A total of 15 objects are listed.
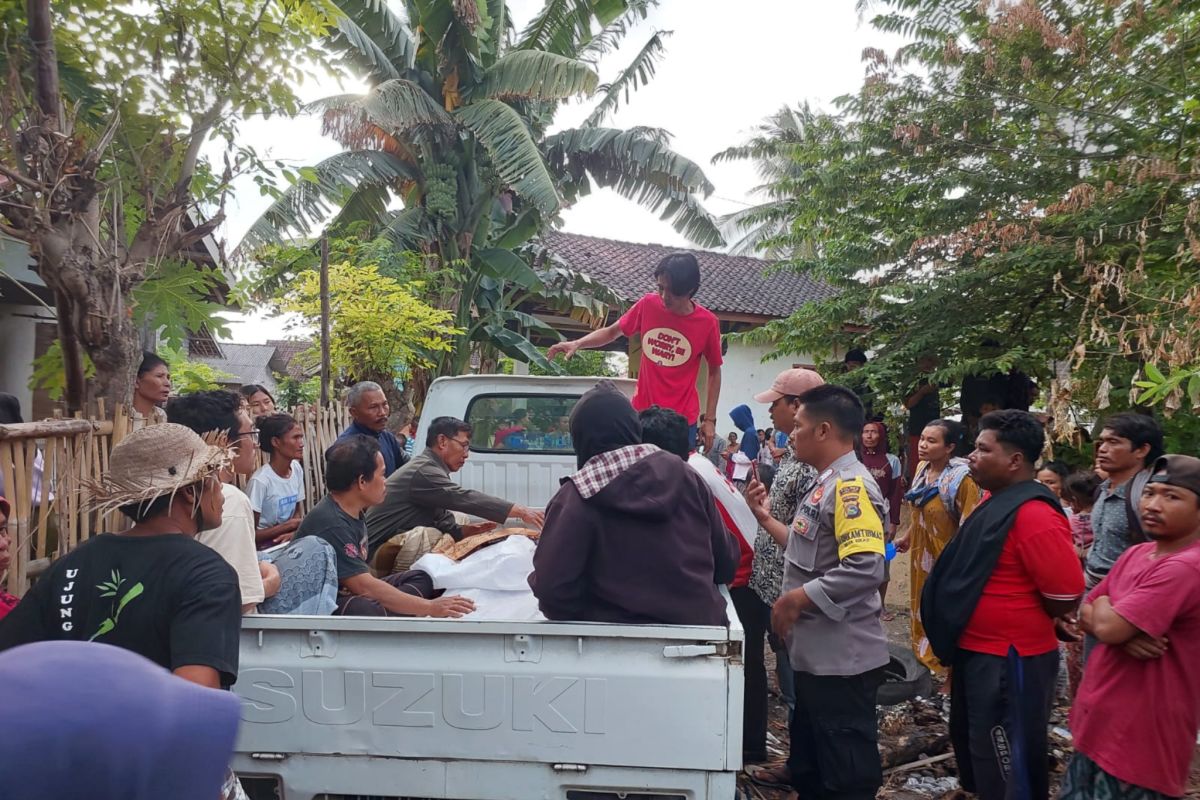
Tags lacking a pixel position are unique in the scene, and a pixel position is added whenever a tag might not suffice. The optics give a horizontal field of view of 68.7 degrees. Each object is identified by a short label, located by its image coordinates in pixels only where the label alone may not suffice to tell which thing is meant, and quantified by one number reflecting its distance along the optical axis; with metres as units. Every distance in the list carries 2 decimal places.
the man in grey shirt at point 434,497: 4.58
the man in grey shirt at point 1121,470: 4.07
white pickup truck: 2.48
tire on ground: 4.89
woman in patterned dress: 4.92
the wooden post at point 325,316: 8.93
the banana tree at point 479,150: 12.35
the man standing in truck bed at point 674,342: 4.89
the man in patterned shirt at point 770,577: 3.99
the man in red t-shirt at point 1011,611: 3.16
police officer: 3.10
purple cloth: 0.82
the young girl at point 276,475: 4.88
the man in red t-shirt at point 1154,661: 2.63
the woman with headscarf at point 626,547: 2.77
